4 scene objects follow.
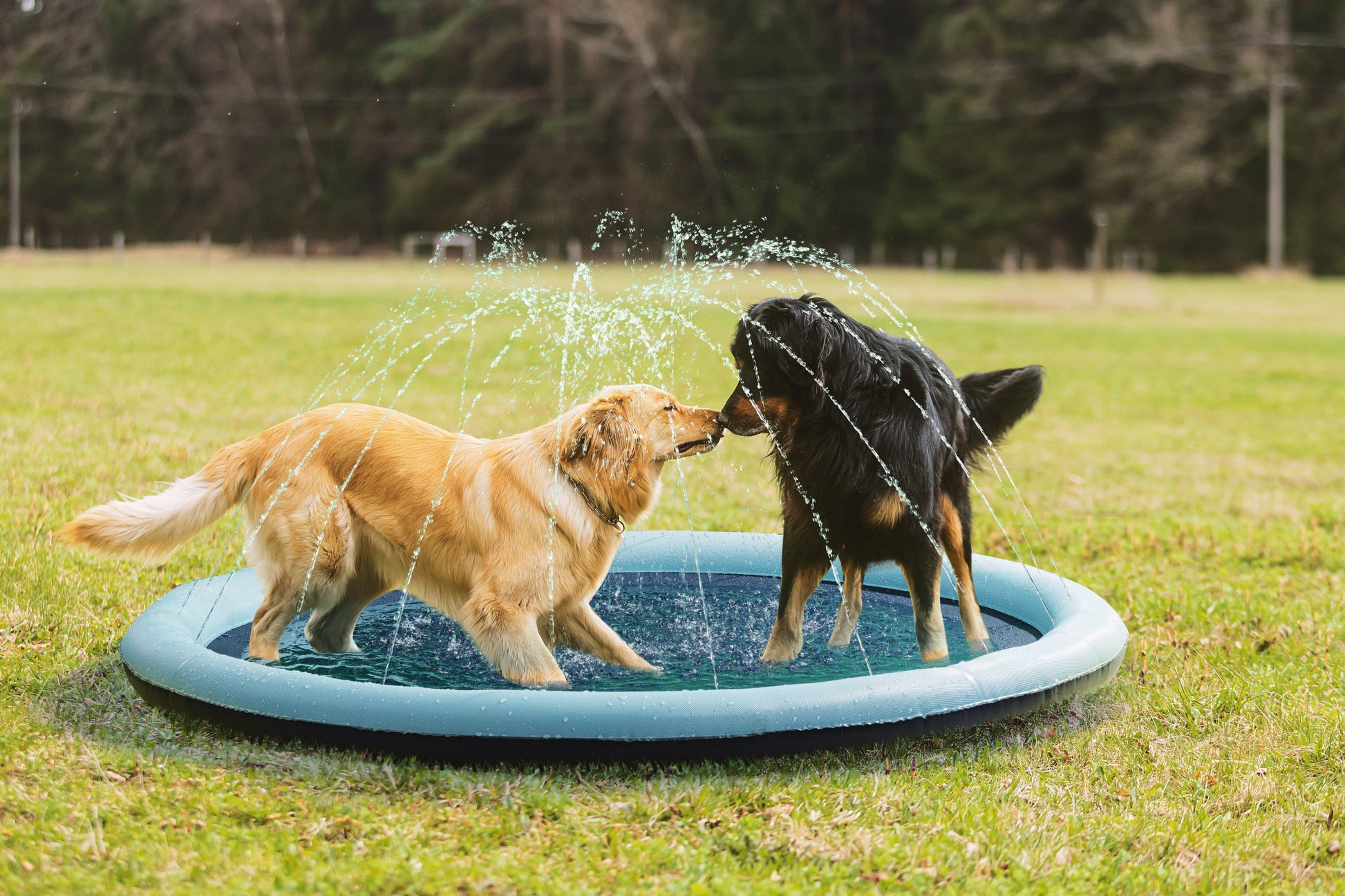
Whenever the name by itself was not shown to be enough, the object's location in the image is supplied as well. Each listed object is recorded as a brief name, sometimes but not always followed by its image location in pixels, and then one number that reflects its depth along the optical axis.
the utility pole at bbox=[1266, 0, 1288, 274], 45.97
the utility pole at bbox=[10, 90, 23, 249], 51.84
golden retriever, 4.77
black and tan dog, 4.95
